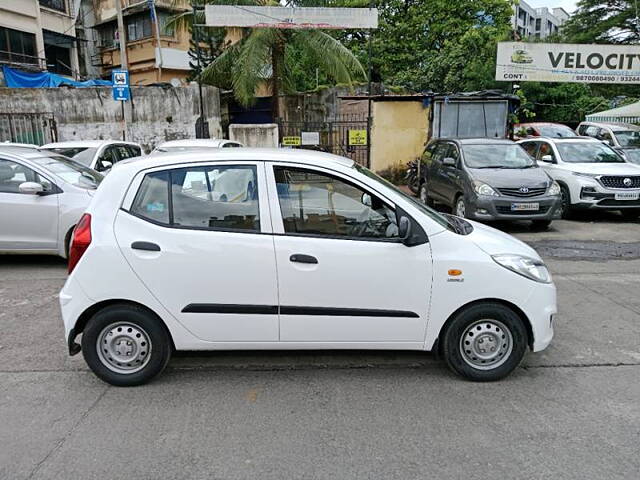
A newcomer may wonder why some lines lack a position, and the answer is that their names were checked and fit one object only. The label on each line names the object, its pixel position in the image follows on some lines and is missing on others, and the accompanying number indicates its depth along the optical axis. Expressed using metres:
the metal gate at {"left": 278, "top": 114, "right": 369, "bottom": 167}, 15.81
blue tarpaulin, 23.12
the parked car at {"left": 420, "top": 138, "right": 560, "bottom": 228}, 9.22
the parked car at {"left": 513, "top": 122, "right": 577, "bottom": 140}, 20.14
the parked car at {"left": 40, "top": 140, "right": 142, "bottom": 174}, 9.97
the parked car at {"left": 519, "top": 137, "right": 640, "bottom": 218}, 10.30
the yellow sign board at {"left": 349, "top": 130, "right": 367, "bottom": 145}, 15.83
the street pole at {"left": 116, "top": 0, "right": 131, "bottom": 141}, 17.36
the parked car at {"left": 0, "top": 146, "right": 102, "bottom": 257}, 6.98
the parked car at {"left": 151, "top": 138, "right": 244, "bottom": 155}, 9.49
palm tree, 16.78
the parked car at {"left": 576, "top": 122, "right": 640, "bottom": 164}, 16.36
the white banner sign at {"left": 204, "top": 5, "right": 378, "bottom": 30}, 14.95
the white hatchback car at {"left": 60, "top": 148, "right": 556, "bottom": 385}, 3.66
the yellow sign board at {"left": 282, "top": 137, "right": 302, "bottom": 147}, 15.77
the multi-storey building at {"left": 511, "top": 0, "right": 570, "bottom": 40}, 84.12
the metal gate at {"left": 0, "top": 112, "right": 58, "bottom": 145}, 16.19
